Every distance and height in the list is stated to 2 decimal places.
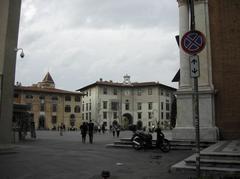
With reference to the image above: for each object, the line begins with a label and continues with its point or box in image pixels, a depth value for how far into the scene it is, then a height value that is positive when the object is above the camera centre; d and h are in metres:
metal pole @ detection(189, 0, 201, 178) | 7.54 +0.10
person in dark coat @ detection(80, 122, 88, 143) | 24.60 -0.06
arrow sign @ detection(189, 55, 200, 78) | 7.83 +1.53
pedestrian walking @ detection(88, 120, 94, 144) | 23.97 -0.02
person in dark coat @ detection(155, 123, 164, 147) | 16.44 -0.42
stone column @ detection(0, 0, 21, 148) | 15.28 +3.28
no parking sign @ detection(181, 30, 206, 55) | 7.80 +2.11
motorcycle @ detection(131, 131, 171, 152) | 16.31 -0.67
